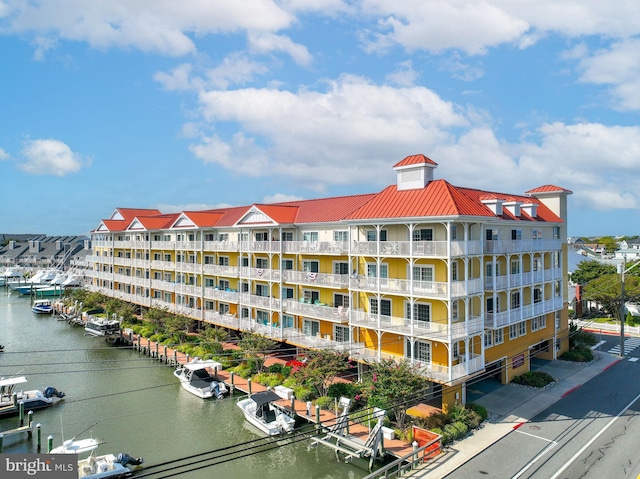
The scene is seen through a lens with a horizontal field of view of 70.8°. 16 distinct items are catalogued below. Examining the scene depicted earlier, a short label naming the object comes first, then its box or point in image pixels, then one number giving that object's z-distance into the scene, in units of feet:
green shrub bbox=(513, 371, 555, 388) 101.60
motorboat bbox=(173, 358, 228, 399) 105.40
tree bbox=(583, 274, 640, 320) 162.40
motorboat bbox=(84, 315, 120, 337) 164.86
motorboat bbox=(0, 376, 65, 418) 96.84
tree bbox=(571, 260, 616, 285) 197.06
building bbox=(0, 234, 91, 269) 408.92
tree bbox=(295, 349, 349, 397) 93.20
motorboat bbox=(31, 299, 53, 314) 226.99
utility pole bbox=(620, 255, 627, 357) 119.85
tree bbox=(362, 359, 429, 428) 77.25
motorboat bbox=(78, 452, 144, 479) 70.85
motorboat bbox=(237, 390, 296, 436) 85.25
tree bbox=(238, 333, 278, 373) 112.47
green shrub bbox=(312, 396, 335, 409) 91.56
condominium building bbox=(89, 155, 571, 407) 88.74
